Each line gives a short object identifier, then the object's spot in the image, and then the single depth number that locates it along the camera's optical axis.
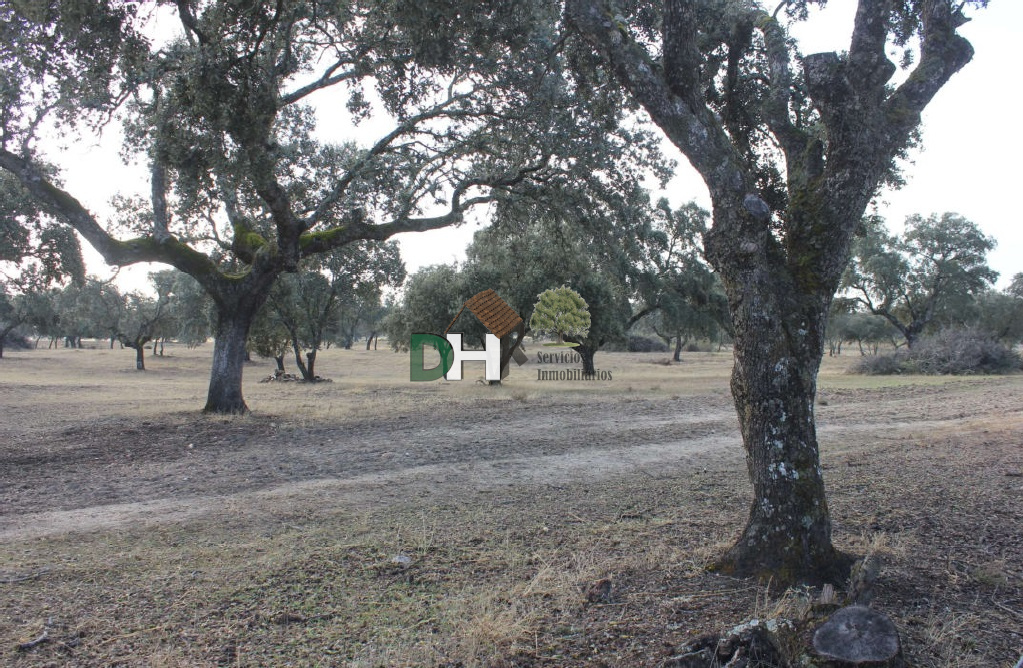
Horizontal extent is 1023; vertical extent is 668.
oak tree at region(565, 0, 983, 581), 4.26
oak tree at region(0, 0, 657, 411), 9.12
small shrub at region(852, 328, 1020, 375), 29.77
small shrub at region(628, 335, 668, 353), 68.47
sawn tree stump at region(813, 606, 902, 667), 2.89
